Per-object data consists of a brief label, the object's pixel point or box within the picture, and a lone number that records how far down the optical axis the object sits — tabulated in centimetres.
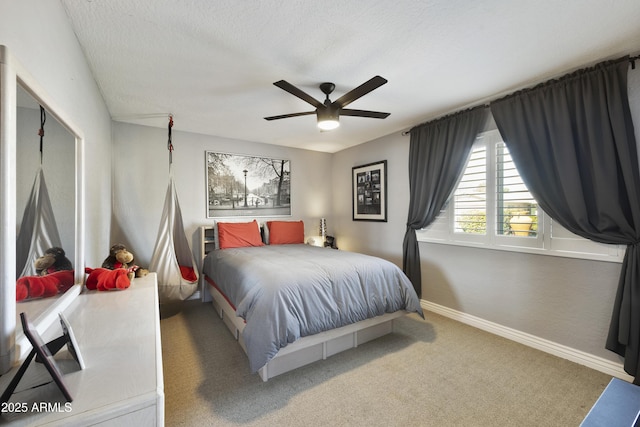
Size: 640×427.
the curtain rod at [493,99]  188
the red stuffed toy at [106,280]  167
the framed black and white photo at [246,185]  392
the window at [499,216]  224
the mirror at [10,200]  78
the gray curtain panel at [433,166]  286
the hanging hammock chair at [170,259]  285
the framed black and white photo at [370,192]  396
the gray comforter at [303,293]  180
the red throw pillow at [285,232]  409
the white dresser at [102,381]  66
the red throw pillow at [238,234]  362
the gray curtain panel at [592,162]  186
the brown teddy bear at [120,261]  212
